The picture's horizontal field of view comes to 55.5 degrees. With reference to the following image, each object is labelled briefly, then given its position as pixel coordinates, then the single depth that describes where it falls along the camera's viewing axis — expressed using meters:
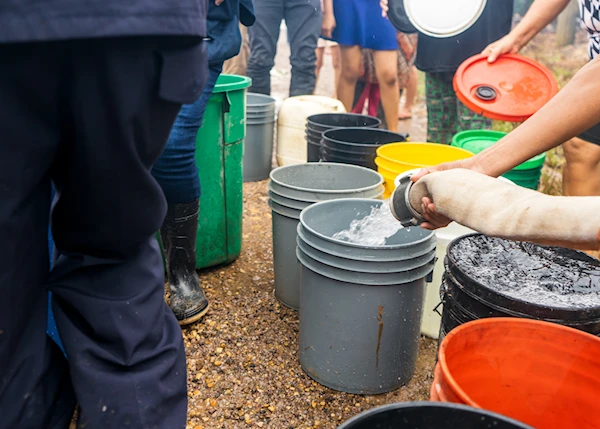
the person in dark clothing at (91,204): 0.85
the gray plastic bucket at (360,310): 1.99
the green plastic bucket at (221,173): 2.63
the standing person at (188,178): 2.17
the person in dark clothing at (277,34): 4.32
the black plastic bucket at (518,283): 1.55
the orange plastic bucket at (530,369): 1.38
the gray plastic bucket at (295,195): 2.47
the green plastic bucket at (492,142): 2.89
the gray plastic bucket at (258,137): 4.14
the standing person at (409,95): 6.34
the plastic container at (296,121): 4.21
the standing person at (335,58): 5.94
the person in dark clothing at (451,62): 3.65
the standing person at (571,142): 2.72
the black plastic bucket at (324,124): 3.54
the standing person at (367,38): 4.54
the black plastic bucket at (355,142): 2.95
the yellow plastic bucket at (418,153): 2.70
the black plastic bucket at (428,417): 1.02
